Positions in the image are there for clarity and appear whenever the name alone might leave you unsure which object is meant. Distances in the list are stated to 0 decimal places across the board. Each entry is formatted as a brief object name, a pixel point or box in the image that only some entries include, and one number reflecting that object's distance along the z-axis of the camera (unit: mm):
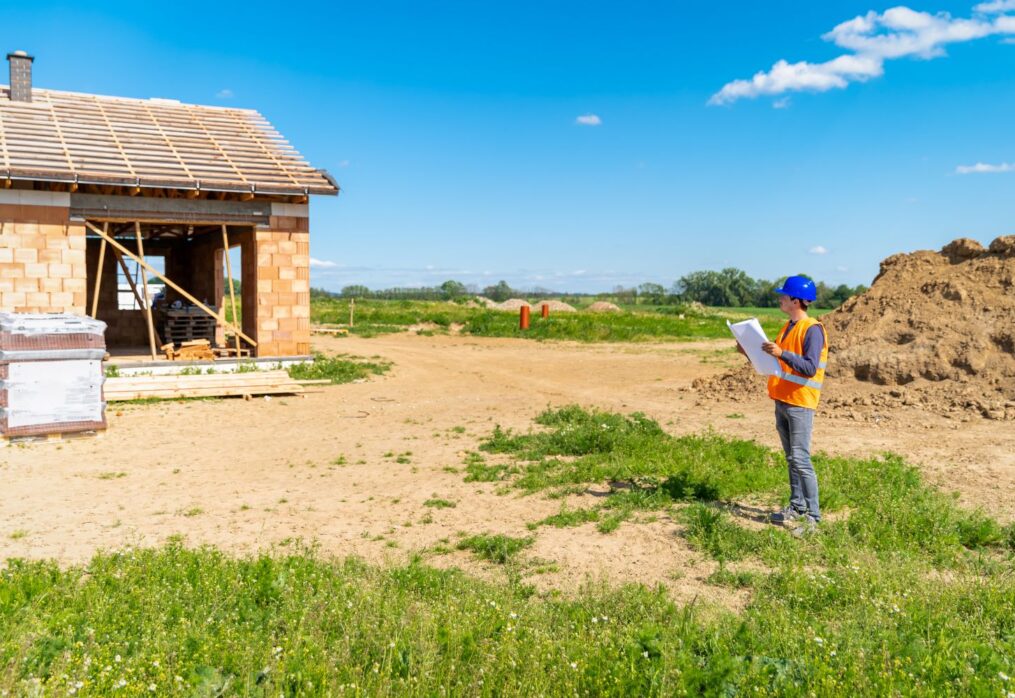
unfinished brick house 15289
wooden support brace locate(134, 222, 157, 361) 16281
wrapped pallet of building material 10656
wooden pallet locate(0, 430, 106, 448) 10664
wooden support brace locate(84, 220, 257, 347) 15914
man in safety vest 6641
